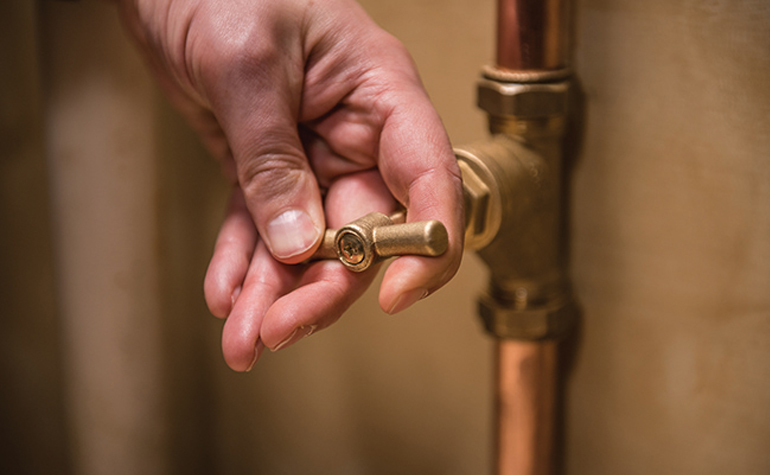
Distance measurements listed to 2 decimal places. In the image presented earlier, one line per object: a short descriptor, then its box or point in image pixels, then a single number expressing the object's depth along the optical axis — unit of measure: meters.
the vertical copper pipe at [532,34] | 0.50
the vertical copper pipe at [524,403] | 0.57
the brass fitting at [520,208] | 0.46
